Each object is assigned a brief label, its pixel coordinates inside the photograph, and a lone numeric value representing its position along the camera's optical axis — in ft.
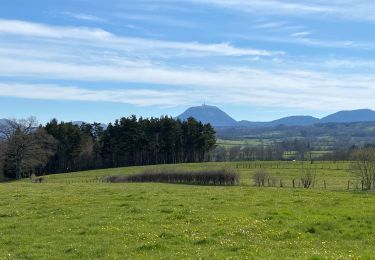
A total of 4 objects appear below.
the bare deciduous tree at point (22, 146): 325.42
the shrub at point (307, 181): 177.58
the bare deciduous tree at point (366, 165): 167.63
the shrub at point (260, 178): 187.62
